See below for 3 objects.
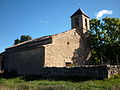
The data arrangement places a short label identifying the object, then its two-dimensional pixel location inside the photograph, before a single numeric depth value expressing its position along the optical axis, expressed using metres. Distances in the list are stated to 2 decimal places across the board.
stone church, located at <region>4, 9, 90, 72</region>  18.95
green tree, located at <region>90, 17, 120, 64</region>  24.25
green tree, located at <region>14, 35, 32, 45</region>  52.35
